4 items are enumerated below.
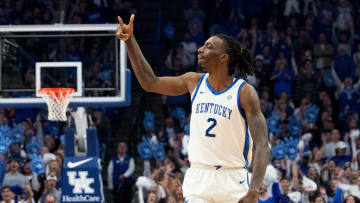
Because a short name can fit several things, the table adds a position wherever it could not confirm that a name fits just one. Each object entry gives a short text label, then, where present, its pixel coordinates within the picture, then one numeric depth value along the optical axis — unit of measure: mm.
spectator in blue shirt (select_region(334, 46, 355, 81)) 16328
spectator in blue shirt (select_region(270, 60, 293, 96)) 15906
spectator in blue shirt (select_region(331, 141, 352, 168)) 13750
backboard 10383
